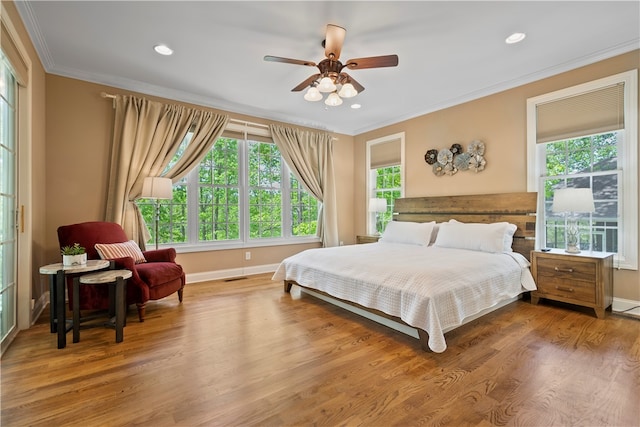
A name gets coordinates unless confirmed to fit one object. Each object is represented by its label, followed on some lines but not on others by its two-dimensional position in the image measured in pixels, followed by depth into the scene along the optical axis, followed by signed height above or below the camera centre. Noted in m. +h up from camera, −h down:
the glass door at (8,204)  2.30 +0.07
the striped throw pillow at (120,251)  2.94 -0.40
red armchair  2.77 -0.64
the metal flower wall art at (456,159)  4.14 +0.79
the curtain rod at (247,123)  4.67 +1.45
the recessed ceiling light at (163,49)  2.98 +1.68
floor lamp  3.58 +0.29
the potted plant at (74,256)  2.49 -0.37
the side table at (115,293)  2.38 -0.67
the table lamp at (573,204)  2.94 +0.07
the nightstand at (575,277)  2.87 -0.69
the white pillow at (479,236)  3.46 -0.31
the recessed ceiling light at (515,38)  2.79 +1.68
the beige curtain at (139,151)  3.71 +0.82
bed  2.31 -0.54
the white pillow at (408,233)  4.18 -0.32
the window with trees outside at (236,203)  4.33 +0.14
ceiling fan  2.47 +1.29
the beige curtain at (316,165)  5.14 +0.87
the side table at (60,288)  2.27 -0.62
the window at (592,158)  3.01 +0.61
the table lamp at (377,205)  5.25 +0.12
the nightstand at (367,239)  5.20 -0.49
